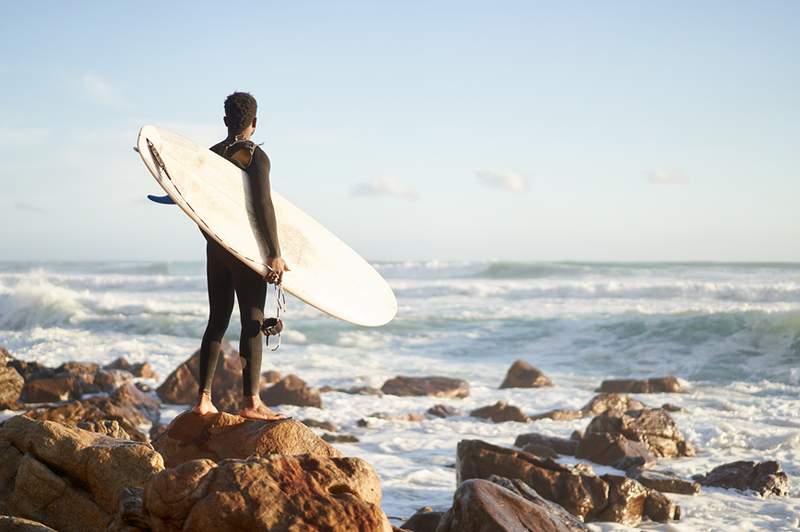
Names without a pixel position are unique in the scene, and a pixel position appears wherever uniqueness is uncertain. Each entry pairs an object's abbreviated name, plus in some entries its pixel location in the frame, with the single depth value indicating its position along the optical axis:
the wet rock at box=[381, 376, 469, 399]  13.19
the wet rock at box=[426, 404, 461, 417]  11.36
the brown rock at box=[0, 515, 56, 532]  3.56
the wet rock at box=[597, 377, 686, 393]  13.80
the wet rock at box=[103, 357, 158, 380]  13.73
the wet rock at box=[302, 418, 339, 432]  9.88
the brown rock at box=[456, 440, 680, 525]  6.33
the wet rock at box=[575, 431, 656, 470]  8.30
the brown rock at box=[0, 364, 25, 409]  9.24
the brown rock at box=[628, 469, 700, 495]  7.27
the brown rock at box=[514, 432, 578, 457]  8.66
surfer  4.71
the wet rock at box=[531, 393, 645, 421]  11.30
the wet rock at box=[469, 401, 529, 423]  11.09
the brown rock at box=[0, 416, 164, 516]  4.07
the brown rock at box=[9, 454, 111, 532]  4.11
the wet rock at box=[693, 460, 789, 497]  7.45
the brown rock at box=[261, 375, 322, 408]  11.40
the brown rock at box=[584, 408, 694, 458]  8.99
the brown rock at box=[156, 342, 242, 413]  11.13
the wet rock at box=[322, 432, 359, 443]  9.35
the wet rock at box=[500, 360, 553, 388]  14.15
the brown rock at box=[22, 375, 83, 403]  10.02
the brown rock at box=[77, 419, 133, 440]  5.31
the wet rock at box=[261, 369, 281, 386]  13.82
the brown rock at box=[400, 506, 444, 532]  5.14
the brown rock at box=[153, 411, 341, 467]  4.39
